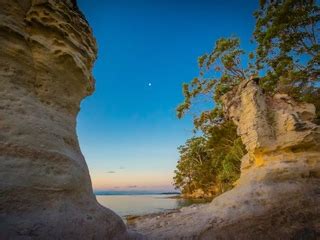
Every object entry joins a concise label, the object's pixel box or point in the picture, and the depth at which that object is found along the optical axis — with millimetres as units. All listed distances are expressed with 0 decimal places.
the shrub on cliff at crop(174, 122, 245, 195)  25189
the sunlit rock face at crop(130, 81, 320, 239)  6785
